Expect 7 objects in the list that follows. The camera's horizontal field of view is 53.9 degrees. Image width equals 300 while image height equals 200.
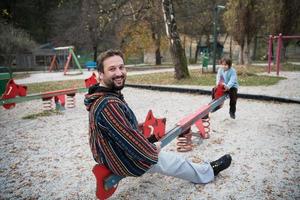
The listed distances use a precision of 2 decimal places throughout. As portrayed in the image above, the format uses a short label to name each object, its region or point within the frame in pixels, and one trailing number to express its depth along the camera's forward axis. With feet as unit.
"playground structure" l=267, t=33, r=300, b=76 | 51.11
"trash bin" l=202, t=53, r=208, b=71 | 56.02
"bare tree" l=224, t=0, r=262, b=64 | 74.90
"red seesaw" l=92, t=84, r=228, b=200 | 9.09
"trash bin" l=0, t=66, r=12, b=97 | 34.55
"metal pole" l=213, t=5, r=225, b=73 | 52.80
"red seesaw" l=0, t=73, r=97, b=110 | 23.31
